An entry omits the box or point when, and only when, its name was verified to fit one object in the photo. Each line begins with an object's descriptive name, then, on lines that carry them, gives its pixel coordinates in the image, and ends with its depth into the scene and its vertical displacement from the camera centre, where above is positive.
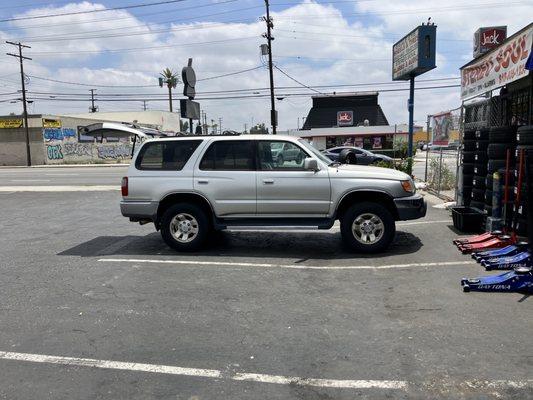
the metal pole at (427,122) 16.30 +0.54
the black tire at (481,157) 9.42 -0.35
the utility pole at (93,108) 92.27 +6.49
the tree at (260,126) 106.22 +3.24
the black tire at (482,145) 9.45 -0.13
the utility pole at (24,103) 45.31 +3.71
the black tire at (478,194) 9.22 -1.03
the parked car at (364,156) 31.15 -1.01
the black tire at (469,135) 10.02 +0.07
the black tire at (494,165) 8.35 -0.45
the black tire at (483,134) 9.47 +0.08
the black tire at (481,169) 9.36 -0.57
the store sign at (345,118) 65.00 +2.81
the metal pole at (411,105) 18.84 +1.25
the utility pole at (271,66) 36.56 +5.42
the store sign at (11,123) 47.94 +2.07
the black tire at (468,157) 10.08 -0.37
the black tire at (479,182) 9.26 -0.80
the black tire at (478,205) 9.18 -1.22
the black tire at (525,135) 7.11 +0.03
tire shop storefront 7.47 +0.04
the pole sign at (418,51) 17.69 +3.14
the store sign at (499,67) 8.42 +1.37
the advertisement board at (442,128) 14.44 +0.32
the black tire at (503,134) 8.23 +0.06
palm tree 72.31 +9.40
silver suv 7.52 -0.74
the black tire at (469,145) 10.00 -0.13
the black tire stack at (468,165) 10.02 -0.53
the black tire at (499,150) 8.23 -0.20
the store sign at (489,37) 12.92 +2.57
